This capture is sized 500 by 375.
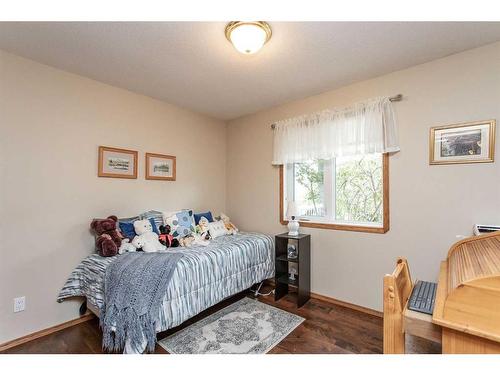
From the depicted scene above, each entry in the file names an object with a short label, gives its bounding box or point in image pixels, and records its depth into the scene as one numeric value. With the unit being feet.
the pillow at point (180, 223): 8.61
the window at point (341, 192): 7.98
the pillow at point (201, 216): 9.83
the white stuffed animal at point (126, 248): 7.20
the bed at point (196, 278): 6.14
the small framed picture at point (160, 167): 9.27
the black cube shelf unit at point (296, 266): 8.45
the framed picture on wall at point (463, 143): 6.01
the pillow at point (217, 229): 9.38
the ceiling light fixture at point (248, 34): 5.04
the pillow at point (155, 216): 8.60
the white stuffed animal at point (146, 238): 7.38
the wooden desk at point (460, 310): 2.56
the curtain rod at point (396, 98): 7.26
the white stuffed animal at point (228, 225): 10.04
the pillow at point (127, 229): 7.67
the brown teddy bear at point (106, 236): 6.92
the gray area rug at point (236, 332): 5.97
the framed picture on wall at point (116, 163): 7.98
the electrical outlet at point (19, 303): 6.38
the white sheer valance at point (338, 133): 7.50
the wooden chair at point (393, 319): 3.26
